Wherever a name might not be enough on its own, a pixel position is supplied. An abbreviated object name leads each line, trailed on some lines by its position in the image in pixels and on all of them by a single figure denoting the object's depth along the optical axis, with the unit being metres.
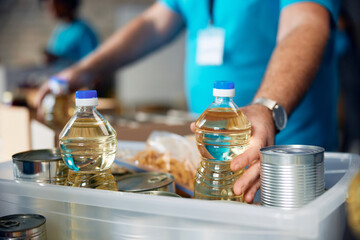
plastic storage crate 0.55
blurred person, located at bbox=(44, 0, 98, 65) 4.02
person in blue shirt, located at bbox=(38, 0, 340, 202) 1.07
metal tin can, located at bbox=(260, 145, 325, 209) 0.59
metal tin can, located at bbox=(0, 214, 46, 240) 0.59
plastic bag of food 0.89
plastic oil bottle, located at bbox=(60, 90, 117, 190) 0.75
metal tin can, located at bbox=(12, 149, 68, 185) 0.77
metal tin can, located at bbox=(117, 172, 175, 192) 0.74
